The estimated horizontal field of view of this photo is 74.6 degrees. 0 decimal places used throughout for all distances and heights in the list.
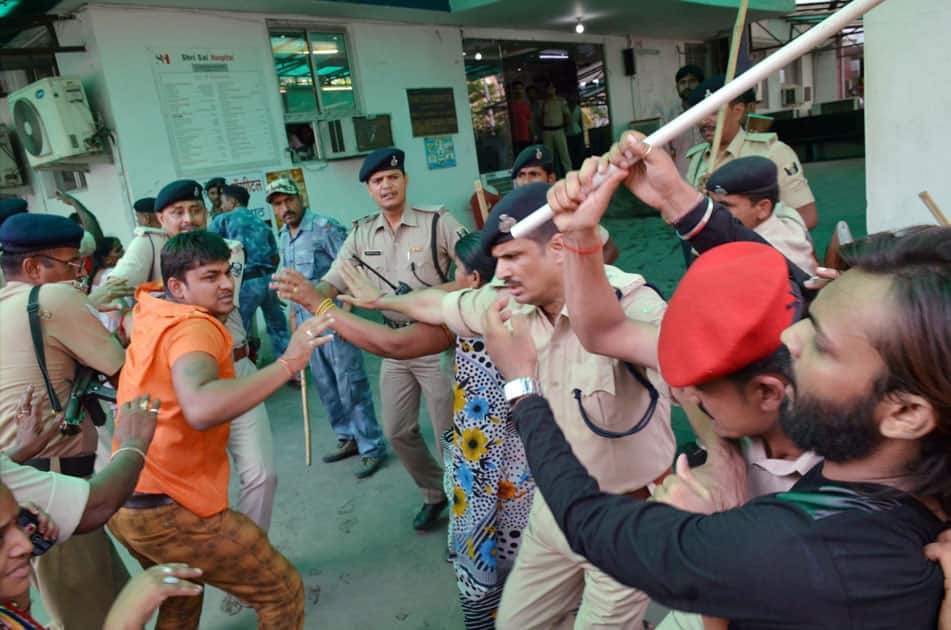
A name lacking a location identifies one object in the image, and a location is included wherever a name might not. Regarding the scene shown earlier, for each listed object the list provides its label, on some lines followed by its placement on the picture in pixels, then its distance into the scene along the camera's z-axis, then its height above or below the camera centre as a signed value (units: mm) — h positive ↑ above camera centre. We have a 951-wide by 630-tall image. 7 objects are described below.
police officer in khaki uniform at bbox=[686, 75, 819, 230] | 3553 -133
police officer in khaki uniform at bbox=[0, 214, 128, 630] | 2172 -442
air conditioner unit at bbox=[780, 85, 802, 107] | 18953 +802
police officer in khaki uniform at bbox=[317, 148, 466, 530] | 3234 -482
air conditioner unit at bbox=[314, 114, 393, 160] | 7258 +591
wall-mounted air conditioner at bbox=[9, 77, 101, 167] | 5531 +981
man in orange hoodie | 1946 -796
